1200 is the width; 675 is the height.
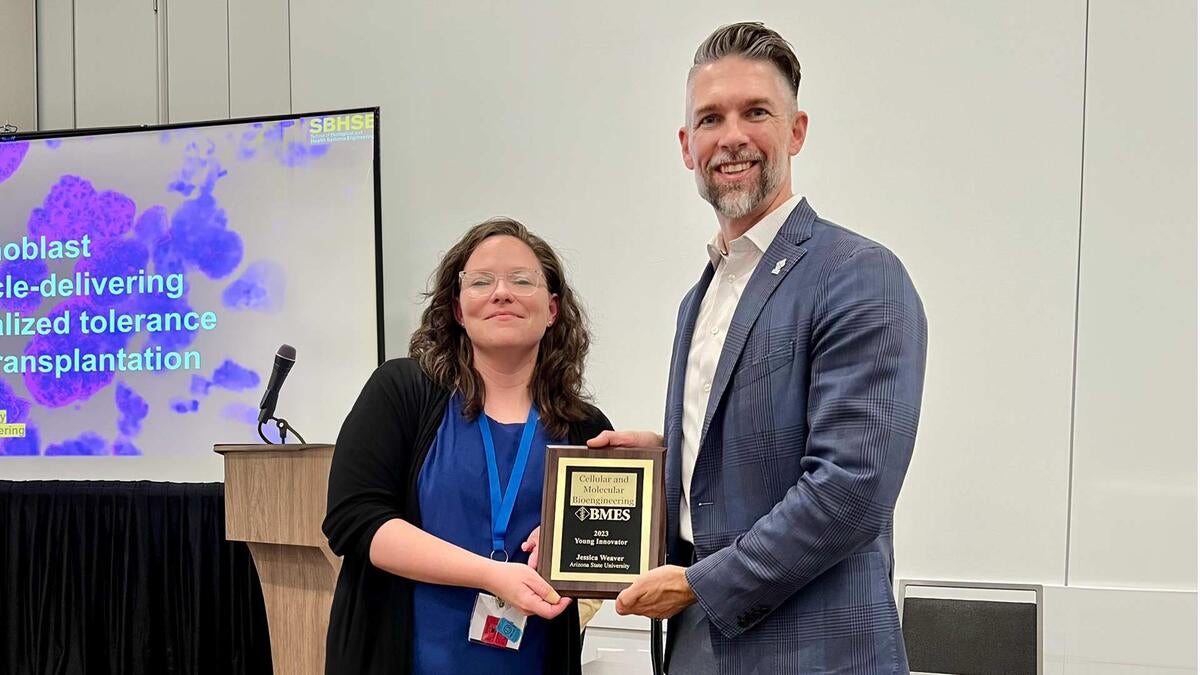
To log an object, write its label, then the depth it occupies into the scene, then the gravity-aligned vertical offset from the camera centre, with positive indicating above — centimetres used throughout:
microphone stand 383 -50
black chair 349 -109
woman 206 -36
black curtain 475 -131
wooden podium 352 -80
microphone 388 -35
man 158 -19
